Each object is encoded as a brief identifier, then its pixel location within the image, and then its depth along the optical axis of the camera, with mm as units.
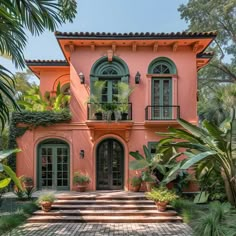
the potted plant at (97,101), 12720
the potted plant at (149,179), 11797
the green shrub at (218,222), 5774
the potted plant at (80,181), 12516
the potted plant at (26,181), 12625
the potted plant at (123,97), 12615
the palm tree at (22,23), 3697
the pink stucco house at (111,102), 13242
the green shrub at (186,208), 8961
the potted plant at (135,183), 12508
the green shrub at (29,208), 9547
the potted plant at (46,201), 9766
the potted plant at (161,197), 9812
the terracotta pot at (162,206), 9812
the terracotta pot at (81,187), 12555
